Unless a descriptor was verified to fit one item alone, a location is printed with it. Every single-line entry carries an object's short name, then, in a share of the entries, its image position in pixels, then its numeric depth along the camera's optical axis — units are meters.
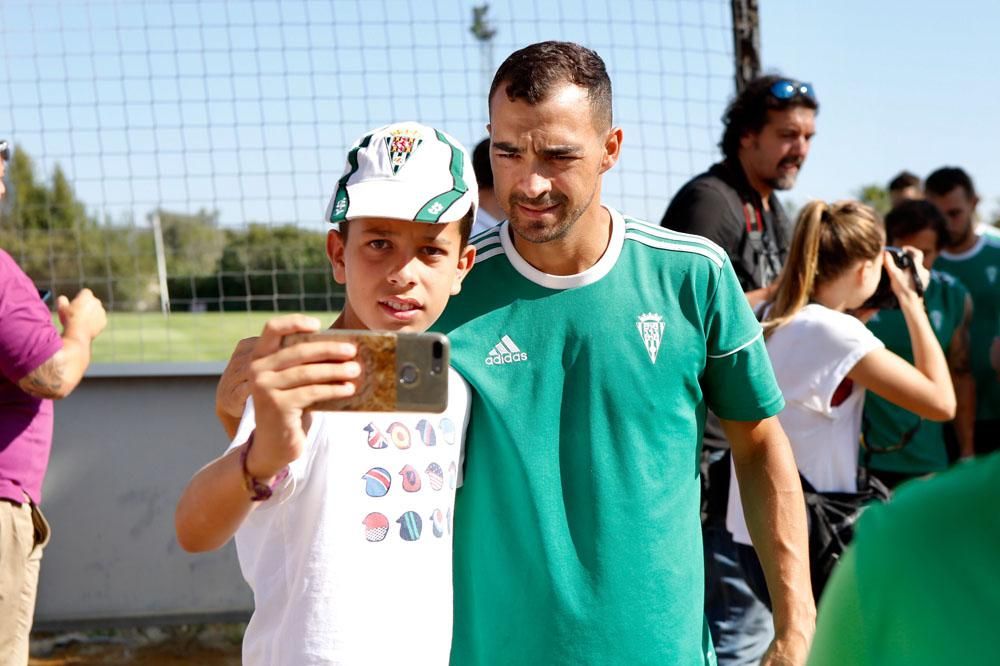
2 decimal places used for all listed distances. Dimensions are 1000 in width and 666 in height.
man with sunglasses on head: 3.96
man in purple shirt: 4.01
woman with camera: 3.65
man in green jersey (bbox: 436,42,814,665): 2.30
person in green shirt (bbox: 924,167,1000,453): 6.61
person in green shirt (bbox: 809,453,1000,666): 0.89
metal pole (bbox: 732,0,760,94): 6.05
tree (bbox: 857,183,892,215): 56.49
